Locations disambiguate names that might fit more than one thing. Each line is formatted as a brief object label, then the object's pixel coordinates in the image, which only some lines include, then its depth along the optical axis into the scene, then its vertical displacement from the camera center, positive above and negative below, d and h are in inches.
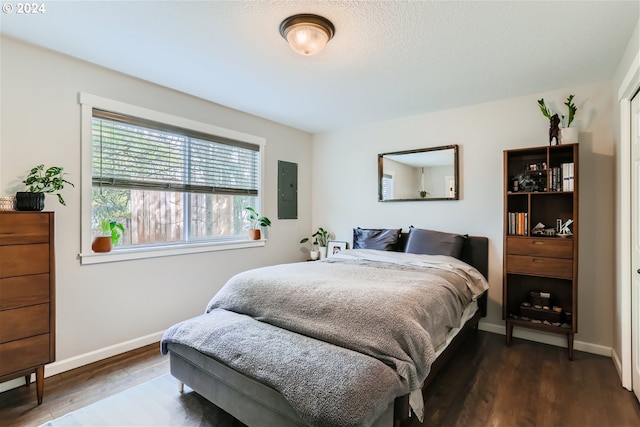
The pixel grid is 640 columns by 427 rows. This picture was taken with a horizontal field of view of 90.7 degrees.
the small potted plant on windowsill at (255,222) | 151.0 -4.9
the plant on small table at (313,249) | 170.2 -21.1
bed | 57.3 -29.1
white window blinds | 105.4 +21.0
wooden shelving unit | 104.7 -9.7
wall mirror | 138.7 +17.9
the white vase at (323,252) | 171.5 -21.6
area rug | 71.7 -47.8
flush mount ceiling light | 73.9 +43.7
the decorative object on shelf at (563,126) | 105.5 +30.4
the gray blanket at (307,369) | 53.6 -30.5
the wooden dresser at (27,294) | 73.4 -20.2
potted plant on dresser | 80.1 +7.0
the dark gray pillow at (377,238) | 141.9 -12.1
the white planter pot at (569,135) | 105.3 +26.1
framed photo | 168.2 -18.4
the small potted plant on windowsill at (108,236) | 99.7 -8.1
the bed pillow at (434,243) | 126.0 -12.4
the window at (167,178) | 105.1 +13.1
